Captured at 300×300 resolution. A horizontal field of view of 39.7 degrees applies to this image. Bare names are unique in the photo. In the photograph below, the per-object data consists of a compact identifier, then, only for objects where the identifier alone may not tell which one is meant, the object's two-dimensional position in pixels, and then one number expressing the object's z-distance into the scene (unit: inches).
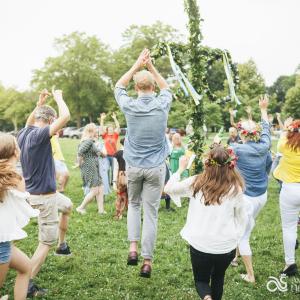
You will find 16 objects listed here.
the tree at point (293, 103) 2340.1
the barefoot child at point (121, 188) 398.3
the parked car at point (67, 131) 2268.5
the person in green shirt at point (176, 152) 473.7
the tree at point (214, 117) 1619.6
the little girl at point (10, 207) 159.3
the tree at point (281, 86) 3400.6
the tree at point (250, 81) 2213.3
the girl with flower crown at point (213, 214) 164.7
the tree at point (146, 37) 2034.9
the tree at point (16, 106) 2657.5
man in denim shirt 196.2
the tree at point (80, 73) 2305.6
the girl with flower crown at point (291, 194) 243.6
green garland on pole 424.2
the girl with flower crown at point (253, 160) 235.6
